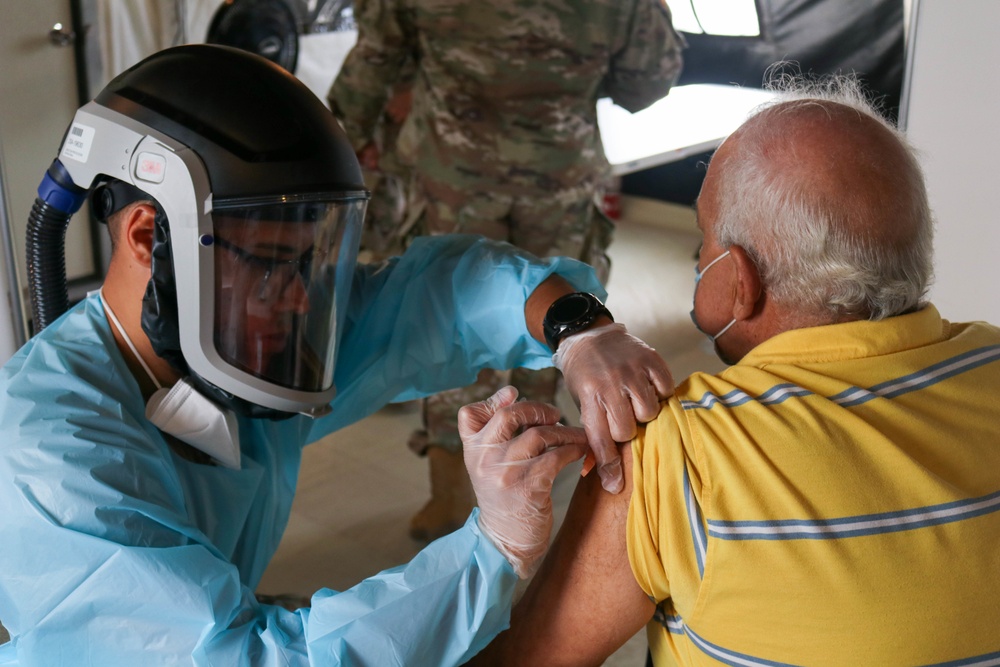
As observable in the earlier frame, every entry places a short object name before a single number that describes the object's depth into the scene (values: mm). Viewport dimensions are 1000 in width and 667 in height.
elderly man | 917
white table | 2914
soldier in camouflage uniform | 2518
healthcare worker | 1070
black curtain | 2389
